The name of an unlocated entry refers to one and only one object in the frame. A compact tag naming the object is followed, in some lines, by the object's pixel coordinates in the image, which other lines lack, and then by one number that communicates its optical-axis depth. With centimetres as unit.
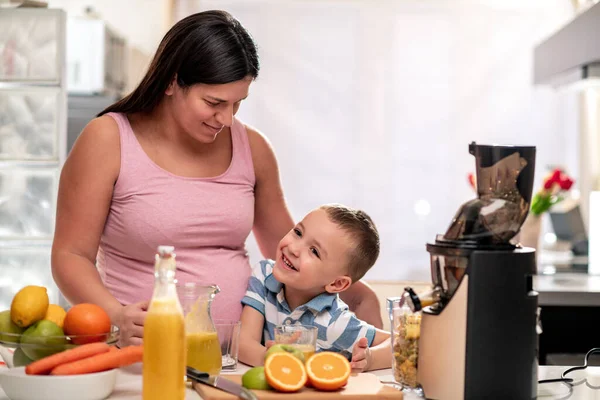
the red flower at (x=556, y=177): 581
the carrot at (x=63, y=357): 214
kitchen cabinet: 510
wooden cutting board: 217
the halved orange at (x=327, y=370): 222
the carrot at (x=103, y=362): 214
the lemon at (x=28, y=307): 222
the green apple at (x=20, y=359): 221
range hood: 423
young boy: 264
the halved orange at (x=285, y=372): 220
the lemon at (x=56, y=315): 227
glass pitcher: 230
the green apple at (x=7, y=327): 224
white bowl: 212
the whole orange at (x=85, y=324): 222
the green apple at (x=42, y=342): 219
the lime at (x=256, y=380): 223
